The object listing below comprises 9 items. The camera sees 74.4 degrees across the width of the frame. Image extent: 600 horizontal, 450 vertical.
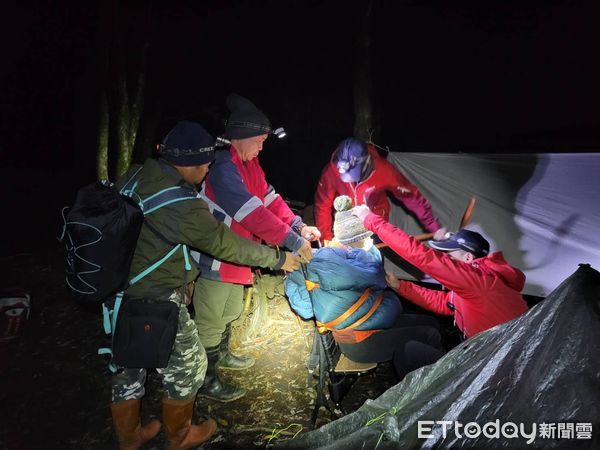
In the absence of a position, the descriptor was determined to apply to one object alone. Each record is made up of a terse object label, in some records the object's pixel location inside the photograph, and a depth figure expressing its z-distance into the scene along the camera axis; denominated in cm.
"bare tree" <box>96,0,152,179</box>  967
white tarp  417
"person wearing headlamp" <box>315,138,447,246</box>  480
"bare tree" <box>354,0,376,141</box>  762
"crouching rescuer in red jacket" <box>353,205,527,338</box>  311
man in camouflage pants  277
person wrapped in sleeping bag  316
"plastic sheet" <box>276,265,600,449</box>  151
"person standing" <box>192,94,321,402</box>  357
